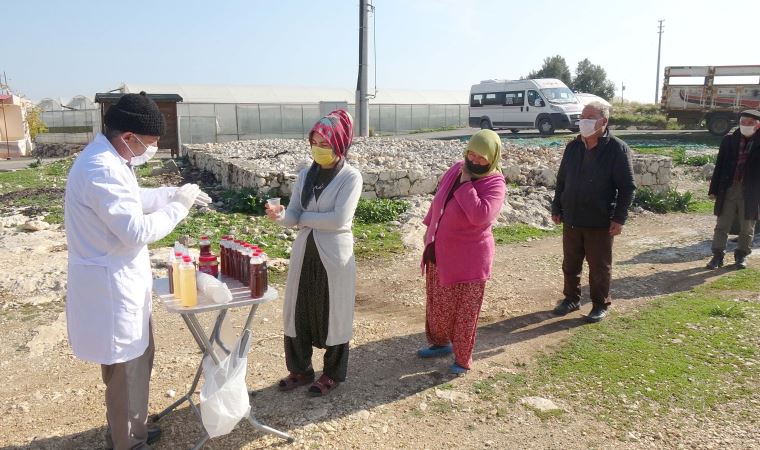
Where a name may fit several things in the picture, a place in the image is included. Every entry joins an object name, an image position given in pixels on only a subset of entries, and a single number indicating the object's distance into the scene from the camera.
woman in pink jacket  3.55
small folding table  2.72
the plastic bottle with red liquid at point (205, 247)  3.02
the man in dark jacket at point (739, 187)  5.86
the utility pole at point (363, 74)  17.17
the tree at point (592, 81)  45.28
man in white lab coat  2.40
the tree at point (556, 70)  45.56
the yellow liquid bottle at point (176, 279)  2.78
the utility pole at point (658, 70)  46.61
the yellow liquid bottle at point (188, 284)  2.74
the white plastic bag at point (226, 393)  2.71
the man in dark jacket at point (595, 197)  4.50
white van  22.70
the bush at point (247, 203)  8.20
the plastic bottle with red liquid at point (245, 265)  3.01
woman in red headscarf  3.22
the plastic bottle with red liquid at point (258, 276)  2.86
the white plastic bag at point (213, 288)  2.75
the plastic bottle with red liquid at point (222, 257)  3.19
